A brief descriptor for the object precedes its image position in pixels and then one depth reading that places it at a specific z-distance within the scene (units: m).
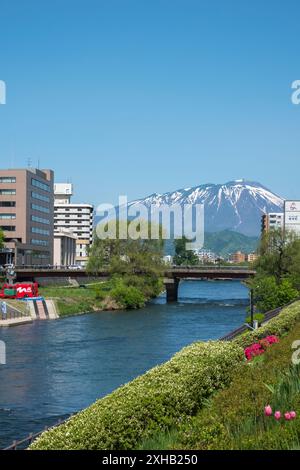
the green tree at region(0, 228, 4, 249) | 138.38
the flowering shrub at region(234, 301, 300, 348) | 32.62
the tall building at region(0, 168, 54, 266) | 162.75
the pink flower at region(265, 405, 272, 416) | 14.42
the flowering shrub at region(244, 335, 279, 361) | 26.65
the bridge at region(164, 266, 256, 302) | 130.38
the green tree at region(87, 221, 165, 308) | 120.50
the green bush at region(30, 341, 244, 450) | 15.77
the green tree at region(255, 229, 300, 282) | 96.05
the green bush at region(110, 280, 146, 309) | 112.31
